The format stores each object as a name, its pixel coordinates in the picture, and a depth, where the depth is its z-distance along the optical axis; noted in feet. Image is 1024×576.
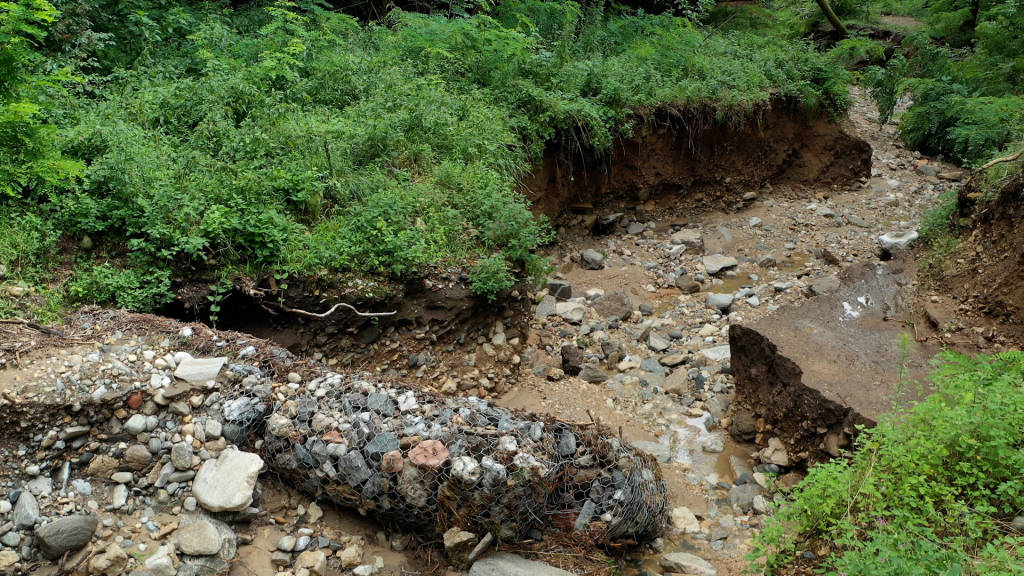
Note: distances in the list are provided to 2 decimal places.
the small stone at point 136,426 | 11.11
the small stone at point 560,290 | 23.45
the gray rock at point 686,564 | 12.26
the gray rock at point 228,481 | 10.60
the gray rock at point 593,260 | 26.13
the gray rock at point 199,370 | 11.85
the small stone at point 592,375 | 18.90
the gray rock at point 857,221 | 29.14
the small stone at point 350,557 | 10.83
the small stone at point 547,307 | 22.07
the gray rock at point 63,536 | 9.61
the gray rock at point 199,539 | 10.02
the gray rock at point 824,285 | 22.93
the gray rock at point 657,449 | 16.06
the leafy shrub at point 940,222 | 22.00
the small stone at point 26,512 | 9.76
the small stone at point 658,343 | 20.74
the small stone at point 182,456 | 10.98
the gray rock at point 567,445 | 12.14
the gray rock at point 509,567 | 10.86
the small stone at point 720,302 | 22.97
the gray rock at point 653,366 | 19.62
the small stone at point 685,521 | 13.53
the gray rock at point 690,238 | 27.66
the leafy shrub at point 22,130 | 12.80
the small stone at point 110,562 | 9.58
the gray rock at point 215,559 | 9.88
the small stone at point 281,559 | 10.53
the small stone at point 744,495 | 14.40
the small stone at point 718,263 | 25.59
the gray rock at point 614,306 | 22.47
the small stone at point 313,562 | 10.53
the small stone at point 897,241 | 24.88
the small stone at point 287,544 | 10.72
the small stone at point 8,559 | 9.34
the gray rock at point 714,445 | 16.45
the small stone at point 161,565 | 9.68
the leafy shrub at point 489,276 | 16.84
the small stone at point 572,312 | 21.79
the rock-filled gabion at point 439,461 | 11.11
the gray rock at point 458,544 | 10.90
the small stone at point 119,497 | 10.48
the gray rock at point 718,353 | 19.83
